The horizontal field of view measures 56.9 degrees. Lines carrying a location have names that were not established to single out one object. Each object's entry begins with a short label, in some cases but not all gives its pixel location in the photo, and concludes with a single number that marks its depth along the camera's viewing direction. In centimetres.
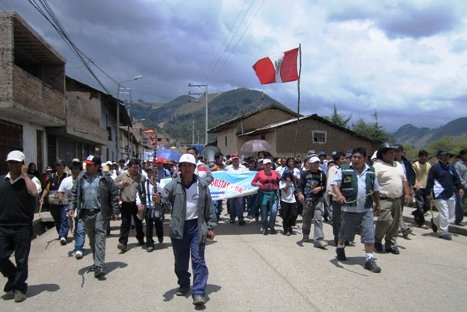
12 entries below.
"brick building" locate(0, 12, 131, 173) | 1373
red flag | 2100
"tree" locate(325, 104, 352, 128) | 6606
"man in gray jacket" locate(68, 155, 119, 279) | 673
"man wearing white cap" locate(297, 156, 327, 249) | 877
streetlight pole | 3770
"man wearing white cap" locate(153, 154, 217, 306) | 532
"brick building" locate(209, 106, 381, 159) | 3844
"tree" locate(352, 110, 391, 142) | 6084
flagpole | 2067
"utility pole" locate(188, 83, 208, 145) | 4581
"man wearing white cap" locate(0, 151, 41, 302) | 552
